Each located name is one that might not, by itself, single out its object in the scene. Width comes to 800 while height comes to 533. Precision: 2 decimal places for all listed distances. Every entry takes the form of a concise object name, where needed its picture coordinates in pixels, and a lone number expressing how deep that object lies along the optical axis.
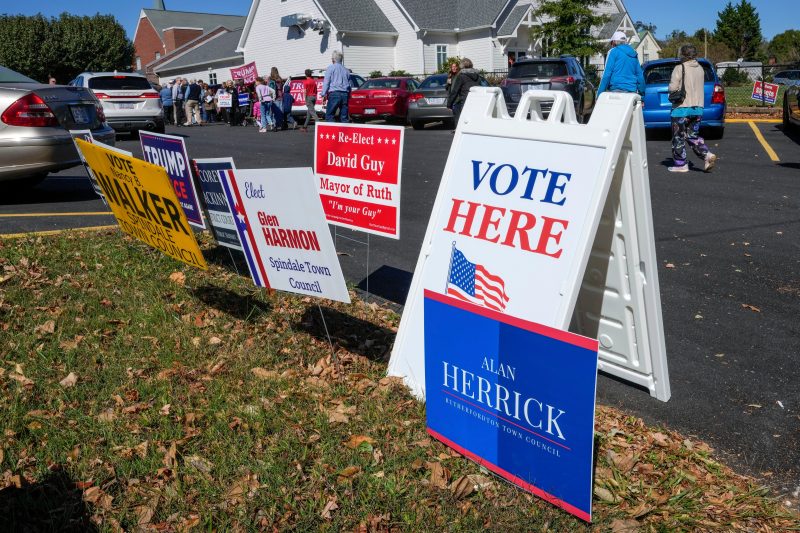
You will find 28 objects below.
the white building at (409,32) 38.25
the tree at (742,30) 64.25
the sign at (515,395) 2.75
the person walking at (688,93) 10.33
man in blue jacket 11.07
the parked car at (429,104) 21.02
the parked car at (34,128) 8.38
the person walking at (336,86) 16.88
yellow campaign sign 4.42
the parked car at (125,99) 19.14
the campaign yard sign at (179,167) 5.83
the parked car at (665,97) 14.77
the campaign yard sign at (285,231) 3.92
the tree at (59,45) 60.34
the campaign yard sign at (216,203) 5.64
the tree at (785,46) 54.50
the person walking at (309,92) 22.83
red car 22.23
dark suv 18.23
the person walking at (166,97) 30.44
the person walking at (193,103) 28.96
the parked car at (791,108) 14.45
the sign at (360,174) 5.23
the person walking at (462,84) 14.30
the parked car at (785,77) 27.53
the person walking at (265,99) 22.61
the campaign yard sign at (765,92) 20.80
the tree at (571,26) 33.19
